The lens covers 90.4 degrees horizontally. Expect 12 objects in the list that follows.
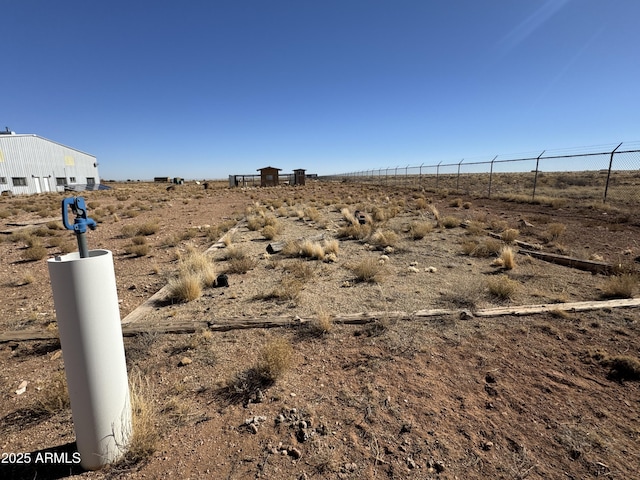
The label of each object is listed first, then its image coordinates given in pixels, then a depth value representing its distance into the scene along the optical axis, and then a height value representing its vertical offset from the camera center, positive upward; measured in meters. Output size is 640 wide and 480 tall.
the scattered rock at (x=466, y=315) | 4.36 -1.80
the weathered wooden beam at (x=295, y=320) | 4.08 -1.83
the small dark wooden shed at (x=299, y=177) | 53.62 +1.06
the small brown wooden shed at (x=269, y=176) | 50.90 +1.20
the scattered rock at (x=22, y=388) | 3.08 -1.97
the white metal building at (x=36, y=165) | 34.72 +2.36
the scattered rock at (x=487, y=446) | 2.36 -1.95
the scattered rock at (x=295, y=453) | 2.33 -1.96
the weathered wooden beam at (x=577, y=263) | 6.29 -1.70
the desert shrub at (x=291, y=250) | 8.27 -1.72
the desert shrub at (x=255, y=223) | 12.35 -1.56
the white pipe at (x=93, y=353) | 1.86 -1.04
